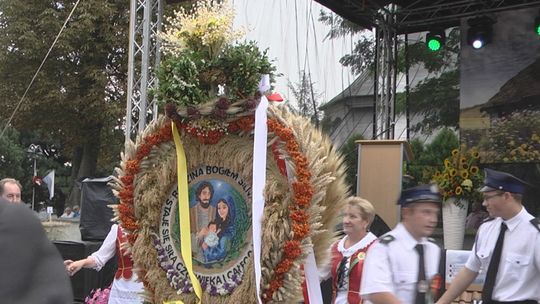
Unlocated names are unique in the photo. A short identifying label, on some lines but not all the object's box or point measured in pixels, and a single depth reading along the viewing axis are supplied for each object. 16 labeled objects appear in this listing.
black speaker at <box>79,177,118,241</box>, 8.36
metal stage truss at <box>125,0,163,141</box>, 8.05
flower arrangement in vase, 9.08
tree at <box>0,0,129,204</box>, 19.48
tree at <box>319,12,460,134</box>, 11.50
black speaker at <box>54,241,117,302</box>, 7.77
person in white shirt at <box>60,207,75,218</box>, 20.34
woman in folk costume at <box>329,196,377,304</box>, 4.48
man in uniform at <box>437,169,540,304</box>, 3.88
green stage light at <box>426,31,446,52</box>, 11.17
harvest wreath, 3.68
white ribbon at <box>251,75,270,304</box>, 3.68
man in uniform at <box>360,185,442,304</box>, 3.33
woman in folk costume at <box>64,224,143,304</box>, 5.67
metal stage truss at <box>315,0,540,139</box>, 10.80
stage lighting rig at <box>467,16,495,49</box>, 10.72
